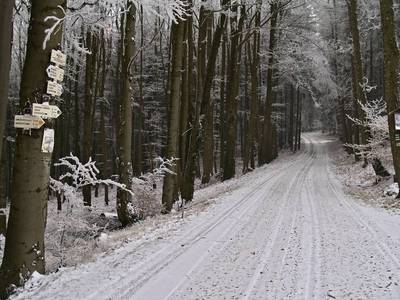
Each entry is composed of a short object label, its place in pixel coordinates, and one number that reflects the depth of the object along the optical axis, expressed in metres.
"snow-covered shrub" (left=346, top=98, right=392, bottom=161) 14.38
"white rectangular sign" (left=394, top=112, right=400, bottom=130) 11.51
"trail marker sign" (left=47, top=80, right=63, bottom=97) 5.18
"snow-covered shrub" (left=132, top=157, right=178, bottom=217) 12.19
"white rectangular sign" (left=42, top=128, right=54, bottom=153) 5.20
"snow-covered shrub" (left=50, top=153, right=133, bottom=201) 7.39
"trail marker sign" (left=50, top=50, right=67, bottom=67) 5.21
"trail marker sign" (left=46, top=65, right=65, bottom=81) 5.18
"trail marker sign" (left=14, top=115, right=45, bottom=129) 5.05
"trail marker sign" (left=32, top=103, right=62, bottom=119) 5.08
